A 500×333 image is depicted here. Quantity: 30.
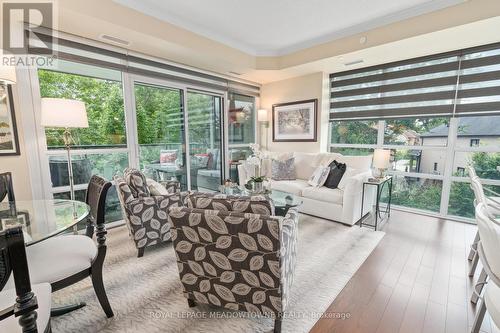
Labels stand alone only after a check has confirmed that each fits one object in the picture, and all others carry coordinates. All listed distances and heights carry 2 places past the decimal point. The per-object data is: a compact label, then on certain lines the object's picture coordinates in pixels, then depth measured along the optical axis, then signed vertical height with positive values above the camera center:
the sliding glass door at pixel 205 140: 4.24 -0.04
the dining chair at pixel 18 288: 0.88 -0.60
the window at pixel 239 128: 4.94 +0.21
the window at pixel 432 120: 3.21 +0.27
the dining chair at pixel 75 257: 1.36 -0.75
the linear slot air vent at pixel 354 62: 3.78 +1.24
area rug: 1.59 -1.26
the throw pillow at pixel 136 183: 2.41 -0.47
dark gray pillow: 3.61 -0.58
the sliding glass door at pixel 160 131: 3.54 +0.10
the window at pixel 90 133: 2.79 +0.06
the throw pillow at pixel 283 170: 4.24 -0.59
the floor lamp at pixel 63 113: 2.24 +0.25
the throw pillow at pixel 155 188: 2.60 -0.57
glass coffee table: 2.75 -0.80
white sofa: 3.19 -0.79
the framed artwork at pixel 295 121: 4.63 +0.35
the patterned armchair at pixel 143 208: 2.34 -0.73
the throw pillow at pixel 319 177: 3.68 -0.63
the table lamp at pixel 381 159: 3.28 -0.31
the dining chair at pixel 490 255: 1.01 -0.56
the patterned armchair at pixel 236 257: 1.28 -0.71
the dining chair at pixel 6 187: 1.96 -0.42
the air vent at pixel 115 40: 2.84 +1.23
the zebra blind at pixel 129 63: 2.74 +1.06
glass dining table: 1.36 -0.54
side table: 3.15 -0.85
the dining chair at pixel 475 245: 1.80 -1.08
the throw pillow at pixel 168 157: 3.84 -0.32
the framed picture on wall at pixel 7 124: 2.39 +0.15
